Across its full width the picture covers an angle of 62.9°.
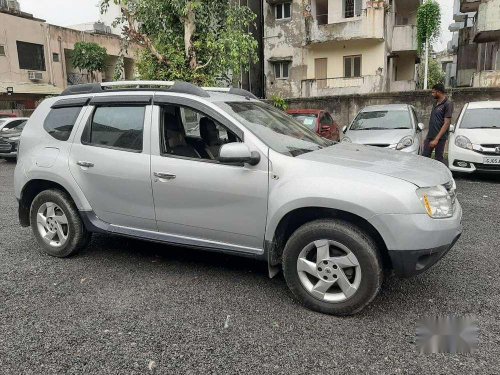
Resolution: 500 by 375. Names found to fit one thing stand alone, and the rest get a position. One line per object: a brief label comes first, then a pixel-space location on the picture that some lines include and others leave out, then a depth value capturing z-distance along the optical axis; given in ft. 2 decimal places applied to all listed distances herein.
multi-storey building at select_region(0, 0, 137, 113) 82.58
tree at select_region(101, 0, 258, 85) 31.48
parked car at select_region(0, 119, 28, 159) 41.65
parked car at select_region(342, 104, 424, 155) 27.96
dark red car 33.60
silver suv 9.77
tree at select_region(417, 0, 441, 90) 68.16
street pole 70.28
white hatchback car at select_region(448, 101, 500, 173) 25.31
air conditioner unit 87.45
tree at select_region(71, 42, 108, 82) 92.38
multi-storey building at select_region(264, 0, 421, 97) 69.00
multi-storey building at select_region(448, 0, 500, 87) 58.03
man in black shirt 25.45
